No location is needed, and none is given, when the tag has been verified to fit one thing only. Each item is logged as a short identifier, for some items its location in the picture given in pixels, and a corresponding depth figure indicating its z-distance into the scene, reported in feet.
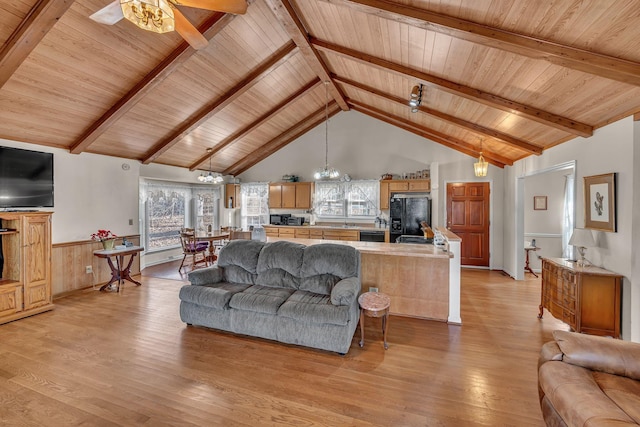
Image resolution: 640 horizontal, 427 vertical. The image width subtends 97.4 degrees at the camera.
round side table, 9.34
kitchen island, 11.90
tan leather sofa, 4.48
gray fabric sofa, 9.33
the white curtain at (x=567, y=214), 19.43
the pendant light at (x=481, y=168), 16.85
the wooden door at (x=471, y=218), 21.56
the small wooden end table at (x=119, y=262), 16.07
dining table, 20.80
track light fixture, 12.19
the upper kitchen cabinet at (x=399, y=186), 21.65
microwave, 25.72
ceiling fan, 6.07
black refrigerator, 21.35
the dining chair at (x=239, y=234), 23.97
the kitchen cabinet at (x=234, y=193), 28.50
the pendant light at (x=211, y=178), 20.73
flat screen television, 13.25
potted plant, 16.25
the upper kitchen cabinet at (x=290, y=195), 25.07
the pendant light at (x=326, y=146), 16.97
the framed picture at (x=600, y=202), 9.78
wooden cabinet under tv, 12.06
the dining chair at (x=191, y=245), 20.72
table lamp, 10.35
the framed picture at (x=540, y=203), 20.65
